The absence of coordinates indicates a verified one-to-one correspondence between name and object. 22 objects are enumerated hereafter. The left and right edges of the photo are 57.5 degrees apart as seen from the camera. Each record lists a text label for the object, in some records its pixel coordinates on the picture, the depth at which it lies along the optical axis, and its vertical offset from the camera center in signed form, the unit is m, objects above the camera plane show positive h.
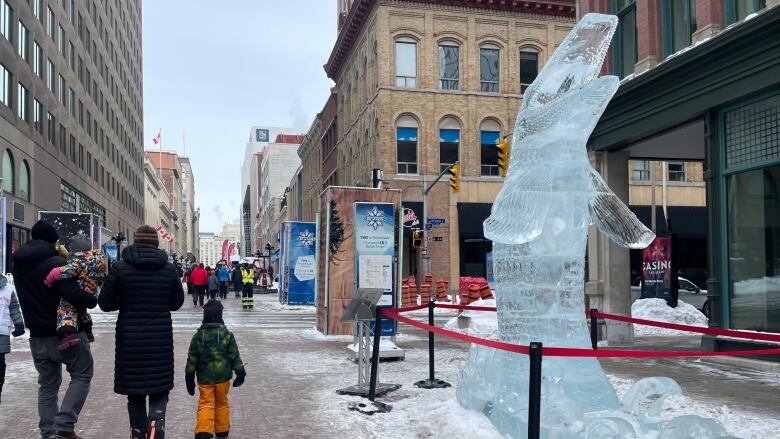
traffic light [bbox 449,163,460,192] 25.58 +2.55
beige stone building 35.66 +7.79
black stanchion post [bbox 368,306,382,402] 8.03 -1.27
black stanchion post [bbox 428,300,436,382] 9.15 -1.39
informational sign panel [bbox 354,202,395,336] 13.74 +0.02
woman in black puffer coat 5.41 -0.61
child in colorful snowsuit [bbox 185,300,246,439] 6.23 -1.03
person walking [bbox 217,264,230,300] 33.69 -1.36
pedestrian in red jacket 27.38 -1.28
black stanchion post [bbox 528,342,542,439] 4.91 -1.01
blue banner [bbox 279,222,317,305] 24.92 -0.50
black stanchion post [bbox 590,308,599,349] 9.33 -1.13
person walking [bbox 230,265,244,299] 35.06 -1.61
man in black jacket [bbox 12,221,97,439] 5.96 -0.79
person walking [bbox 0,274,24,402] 7.75 -0.72
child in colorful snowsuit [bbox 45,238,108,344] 5.86 -0.22
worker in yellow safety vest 25.39 -1.43
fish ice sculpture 6.19 +0.13
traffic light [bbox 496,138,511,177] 20.03 +2.65
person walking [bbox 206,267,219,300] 29.12 -1.38
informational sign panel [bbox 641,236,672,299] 18.50 -0.71
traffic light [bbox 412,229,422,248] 30.88 +0.39
